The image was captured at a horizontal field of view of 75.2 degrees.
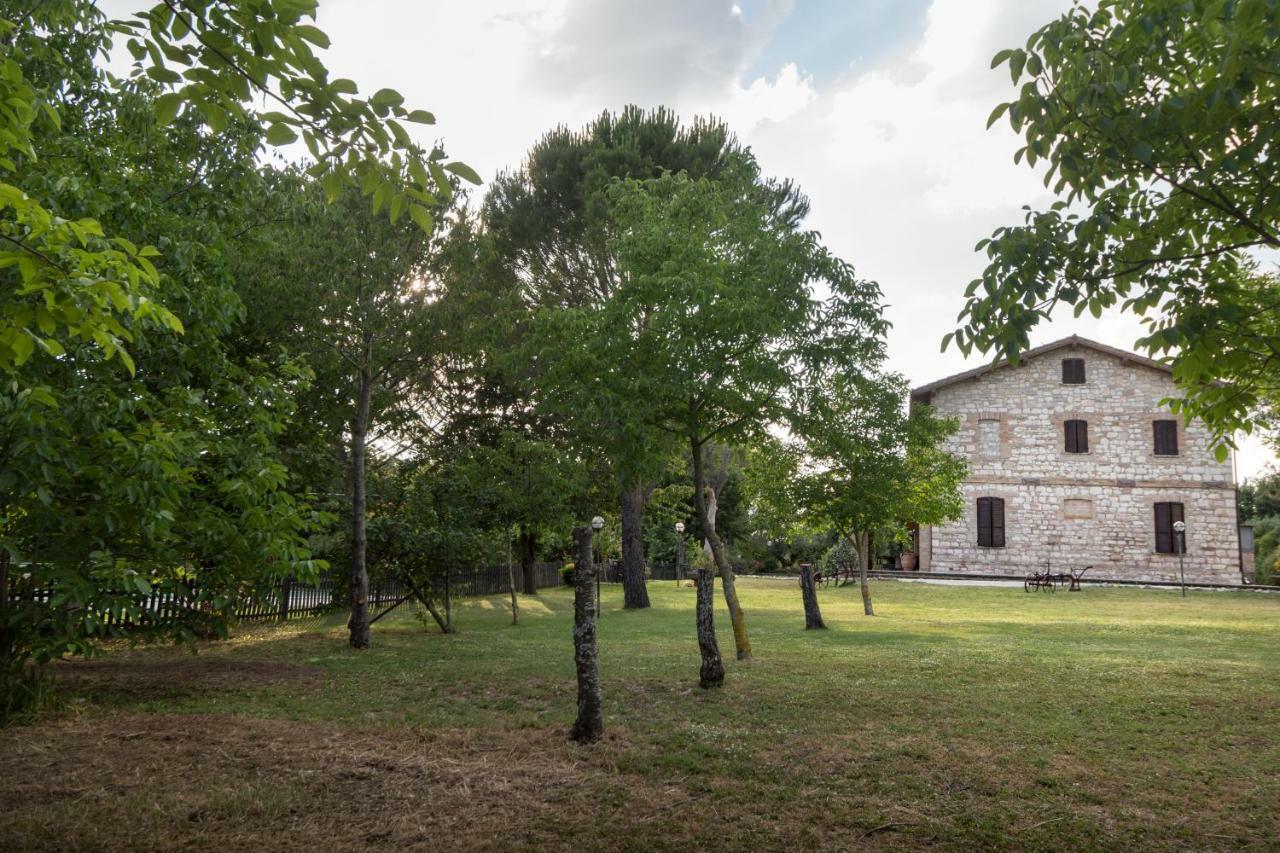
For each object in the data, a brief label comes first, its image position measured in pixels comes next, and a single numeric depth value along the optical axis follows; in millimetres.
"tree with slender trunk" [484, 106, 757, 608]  20391
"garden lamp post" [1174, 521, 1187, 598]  26827
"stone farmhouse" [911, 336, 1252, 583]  30141
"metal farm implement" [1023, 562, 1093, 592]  27047
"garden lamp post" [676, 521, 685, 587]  33728
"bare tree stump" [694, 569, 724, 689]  8734
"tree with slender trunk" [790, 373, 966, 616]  11355
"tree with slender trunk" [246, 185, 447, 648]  12227
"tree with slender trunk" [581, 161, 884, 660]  9594
